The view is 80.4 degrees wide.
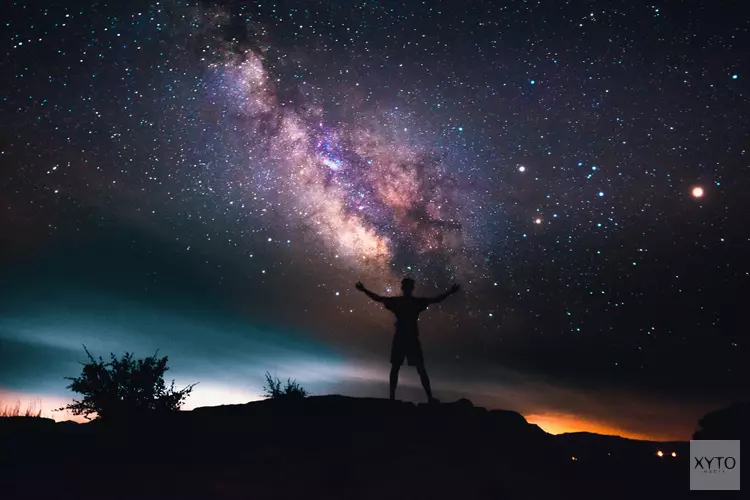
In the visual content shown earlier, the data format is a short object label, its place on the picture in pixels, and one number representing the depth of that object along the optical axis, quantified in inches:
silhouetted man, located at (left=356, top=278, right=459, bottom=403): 358.6
